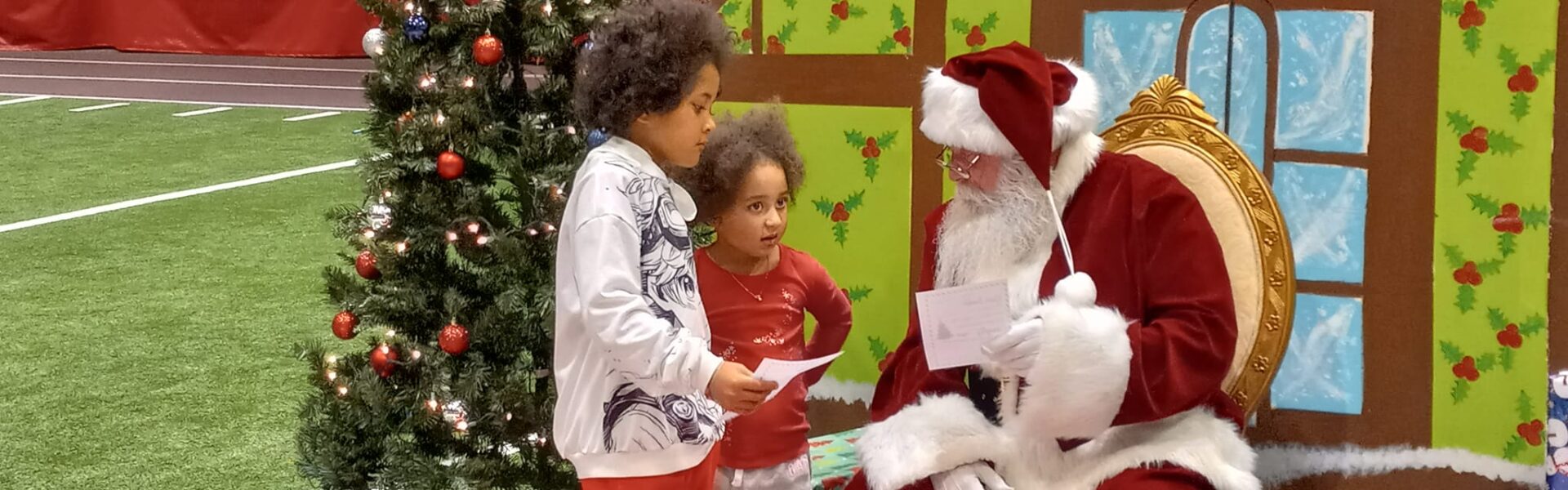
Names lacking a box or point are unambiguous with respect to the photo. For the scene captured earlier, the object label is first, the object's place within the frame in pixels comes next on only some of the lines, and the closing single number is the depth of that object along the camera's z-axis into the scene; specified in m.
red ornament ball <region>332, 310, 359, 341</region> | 3.33
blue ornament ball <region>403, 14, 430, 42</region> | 3.19
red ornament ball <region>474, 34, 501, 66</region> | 3.13
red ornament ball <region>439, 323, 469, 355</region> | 3.22
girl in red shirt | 2.85
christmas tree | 3.19
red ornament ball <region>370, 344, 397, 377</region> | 3.29
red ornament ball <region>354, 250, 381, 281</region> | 3.31
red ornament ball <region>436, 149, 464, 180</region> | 3.15
